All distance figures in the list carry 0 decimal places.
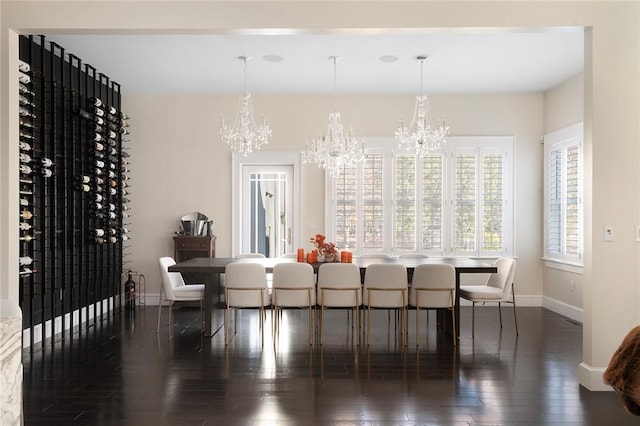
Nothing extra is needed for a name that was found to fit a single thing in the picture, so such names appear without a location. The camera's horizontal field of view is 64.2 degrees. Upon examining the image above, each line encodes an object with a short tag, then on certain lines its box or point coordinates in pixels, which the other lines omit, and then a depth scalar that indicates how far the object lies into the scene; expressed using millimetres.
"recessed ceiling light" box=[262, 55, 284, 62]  5863
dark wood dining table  5246
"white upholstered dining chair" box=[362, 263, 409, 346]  5070
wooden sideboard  7184
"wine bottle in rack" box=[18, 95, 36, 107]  4543
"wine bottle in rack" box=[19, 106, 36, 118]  4539
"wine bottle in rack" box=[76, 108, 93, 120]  5762
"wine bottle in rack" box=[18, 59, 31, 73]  4535
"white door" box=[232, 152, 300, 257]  7625
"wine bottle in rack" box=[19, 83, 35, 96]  4582
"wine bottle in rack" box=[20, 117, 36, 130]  4592
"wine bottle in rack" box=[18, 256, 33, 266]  4469
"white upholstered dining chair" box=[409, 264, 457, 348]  5113
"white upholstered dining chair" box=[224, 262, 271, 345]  5078
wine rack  4883
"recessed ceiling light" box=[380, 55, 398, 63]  5848
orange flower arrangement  5781
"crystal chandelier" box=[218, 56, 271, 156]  5975
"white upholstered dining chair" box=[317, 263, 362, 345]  5062
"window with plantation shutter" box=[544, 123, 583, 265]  6535
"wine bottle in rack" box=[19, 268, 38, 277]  4484
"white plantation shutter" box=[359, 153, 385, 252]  7641
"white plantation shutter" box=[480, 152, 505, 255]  7590
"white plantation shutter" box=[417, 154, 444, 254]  7617
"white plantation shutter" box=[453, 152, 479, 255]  7605
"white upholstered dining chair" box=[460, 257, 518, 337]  5496
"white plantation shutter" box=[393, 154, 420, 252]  7629
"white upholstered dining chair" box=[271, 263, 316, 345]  5062
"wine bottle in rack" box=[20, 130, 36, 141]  4601
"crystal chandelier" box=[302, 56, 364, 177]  6051
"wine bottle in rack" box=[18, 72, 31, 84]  4559
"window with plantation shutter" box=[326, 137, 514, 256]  7590
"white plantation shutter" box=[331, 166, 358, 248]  7645
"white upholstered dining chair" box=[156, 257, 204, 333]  5530
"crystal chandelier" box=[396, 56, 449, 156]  6191
